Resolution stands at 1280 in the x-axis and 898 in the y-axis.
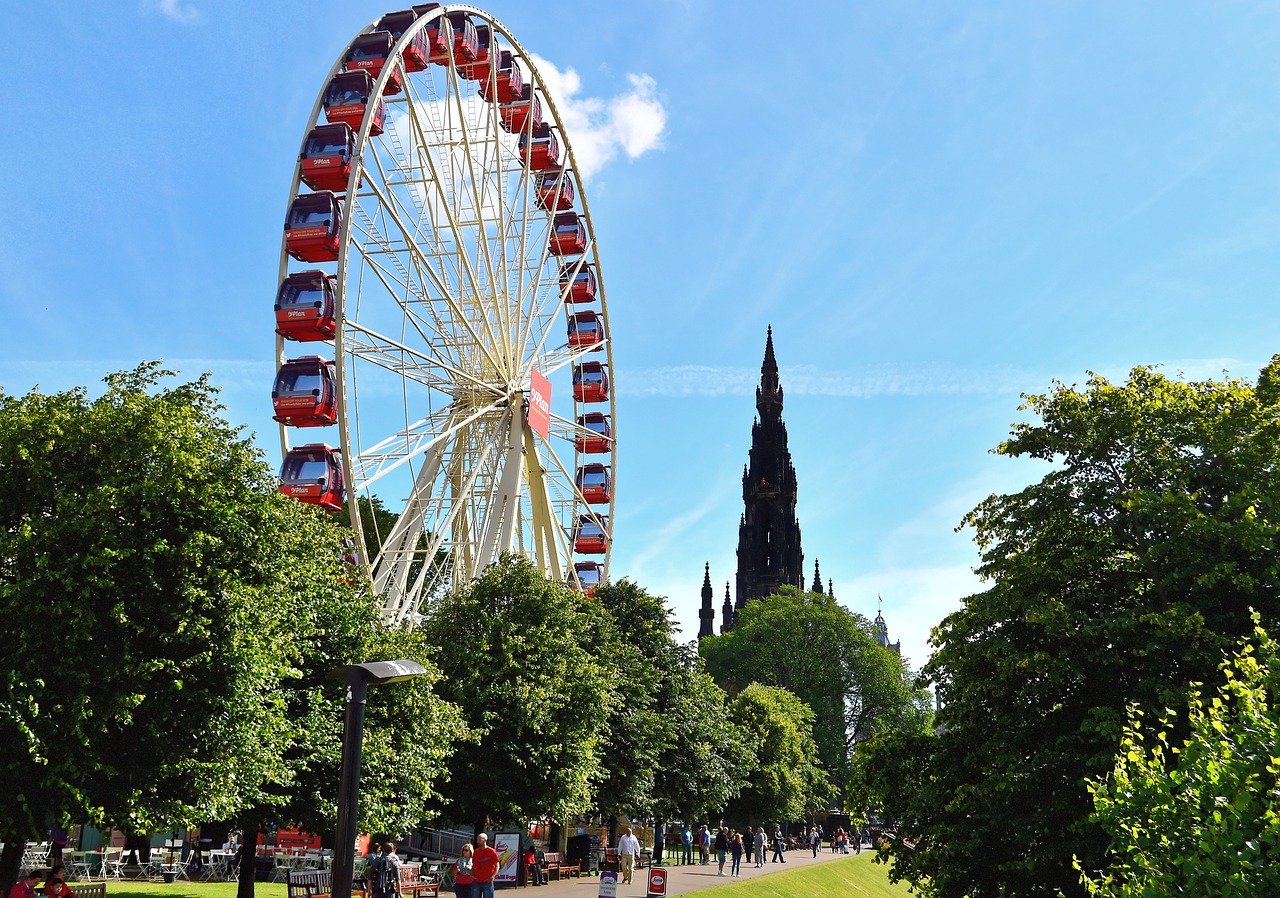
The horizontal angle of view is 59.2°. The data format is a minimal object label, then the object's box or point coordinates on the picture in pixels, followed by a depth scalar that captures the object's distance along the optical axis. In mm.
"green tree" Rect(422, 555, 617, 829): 27984
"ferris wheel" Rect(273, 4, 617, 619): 31391
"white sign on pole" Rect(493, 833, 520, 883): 24984
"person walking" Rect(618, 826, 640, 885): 30188
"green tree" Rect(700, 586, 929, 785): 82812
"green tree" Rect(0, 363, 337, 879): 15555
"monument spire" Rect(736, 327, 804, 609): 122750
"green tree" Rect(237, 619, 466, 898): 21203
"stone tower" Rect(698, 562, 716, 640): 142375
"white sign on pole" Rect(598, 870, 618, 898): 20266
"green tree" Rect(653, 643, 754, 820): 40969
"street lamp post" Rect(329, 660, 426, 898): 11805
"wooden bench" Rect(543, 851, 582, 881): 30583
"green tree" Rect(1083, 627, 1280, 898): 6910
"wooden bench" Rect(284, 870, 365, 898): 20144
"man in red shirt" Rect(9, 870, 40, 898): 15820
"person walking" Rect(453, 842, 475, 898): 17734
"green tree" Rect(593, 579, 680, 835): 35719
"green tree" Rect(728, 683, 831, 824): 57219
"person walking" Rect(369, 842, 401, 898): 19453
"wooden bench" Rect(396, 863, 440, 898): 22391
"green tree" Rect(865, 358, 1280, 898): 16688
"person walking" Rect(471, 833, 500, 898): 17578
